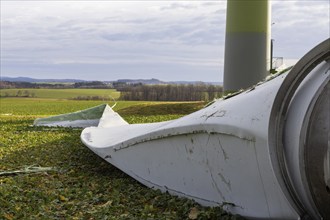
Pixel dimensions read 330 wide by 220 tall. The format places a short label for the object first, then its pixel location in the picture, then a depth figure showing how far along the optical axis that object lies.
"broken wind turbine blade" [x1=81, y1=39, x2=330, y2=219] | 3.43
